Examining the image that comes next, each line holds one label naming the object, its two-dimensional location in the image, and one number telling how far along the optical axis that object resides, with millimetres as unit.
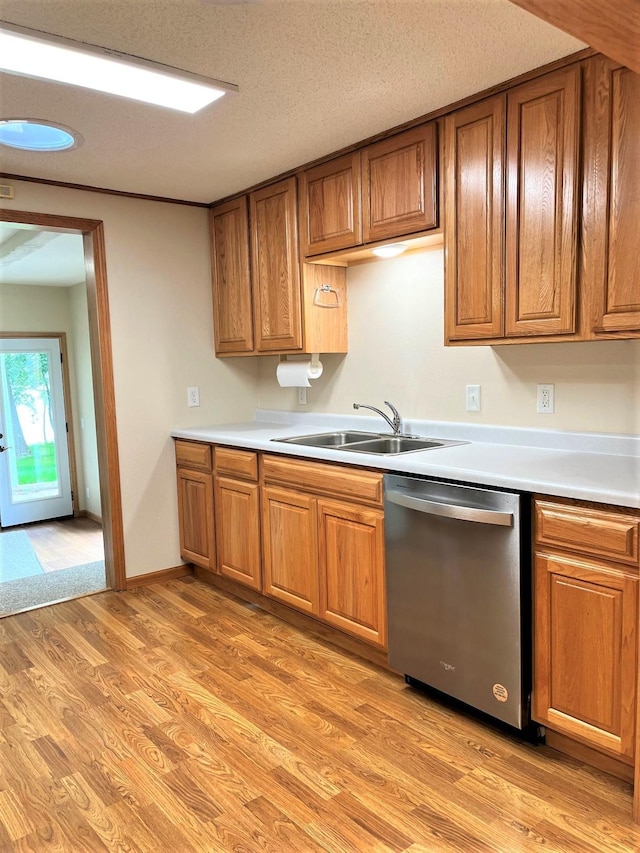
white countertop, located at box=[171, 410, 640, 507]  1910
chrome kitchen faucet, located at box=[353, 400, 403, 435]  3174
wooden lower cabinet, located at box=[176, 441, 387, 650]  2637
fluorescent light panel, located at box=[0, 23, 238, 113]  1902
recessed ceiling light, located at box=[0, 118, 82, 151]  2525
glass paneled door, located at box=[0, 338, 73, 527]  6023
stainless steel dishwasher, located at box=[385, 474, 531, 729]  2053
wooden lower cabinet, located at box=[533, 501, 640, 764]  1797
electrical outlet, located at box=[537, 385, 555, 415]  2584
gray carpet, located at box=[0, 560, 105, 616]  3734
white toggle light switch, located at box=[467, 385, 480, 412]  2887
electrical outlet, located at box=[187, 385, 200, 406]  4023
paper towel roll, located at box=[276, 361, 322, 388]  3529
